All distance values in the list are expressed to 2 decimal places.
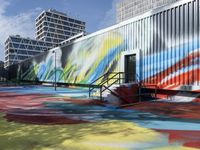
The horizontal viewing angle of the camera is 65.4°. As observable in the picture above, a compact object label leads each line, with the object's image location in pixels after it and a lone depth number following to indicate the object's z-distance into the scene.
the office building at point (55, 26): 79.28
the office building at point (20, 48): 76.45
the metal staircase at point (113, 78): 8.61
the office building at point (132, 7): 76.62
